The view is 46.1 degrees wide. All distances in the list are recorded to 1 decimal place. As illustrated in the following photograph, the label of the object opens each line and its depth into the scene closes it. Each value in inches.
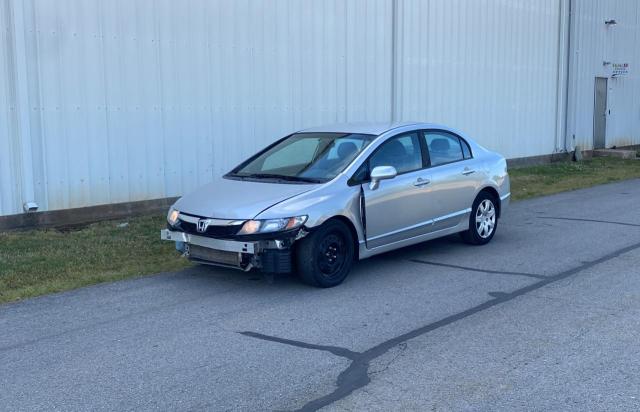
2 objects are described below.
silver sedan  283.1
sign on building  972.6
